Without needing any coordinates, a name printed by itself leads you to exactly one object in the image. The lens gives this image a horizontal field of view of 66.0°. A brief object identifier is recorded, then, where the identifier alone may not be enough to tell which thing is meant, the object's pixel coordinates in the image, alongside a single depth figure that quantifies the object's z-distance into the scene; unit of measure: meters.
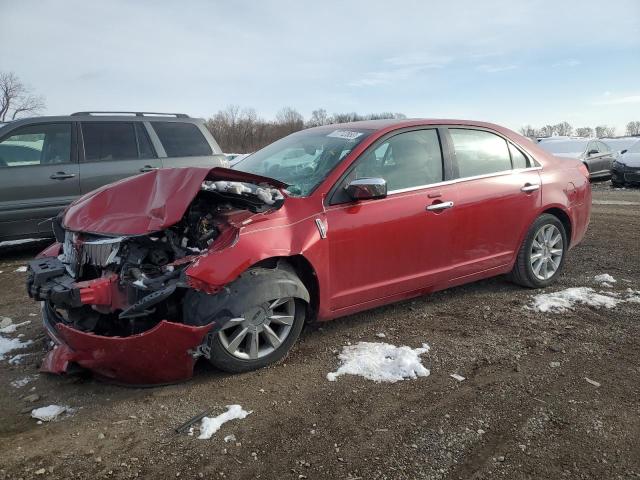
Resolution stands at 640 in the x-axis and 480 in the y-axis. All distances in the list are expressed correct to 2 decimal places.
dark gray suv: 6.03
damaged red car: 2.90
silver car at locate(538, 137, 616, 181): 15.27
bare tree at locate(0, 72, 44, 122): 54.62
